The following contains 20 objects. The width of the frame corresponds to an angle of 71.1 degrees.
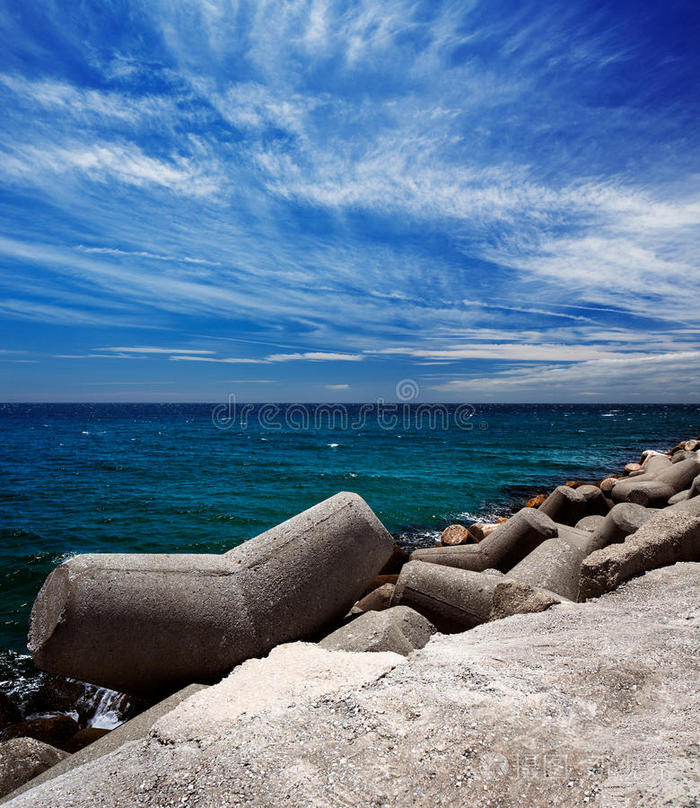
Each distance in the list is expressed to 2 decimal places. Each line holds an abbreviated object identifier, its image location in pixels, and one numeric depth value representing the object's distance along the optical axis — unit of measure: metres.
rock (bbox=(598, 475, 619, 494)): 13.29
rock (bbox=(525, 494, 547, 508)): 12.29
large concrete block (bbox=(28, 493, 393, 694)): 4.02
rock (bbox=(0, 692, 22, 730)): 5.04
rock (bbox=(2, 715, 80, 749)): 4.58
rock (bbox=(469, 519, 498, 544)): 9.65
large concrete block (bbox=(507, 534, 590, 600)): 5.70
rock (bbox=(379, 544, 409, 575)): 8.23
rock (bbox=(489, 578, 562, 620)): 4.23
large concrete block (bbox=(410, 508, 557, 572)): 7.39
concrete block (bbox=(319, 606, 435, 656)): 3.98
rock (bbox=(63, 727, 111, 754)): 4.43
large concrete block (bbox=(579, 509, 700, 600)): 4.59
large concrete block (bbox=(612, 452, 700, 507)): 10.48
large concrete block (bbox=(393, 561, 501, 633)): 4.84
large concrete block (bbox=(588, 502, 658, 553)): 6.96
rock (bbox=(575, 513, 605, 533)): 9.30
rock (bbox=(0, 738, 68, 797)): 3.47
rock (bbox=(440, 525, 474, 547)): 9.05
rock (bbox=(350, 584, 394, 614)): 5.69
